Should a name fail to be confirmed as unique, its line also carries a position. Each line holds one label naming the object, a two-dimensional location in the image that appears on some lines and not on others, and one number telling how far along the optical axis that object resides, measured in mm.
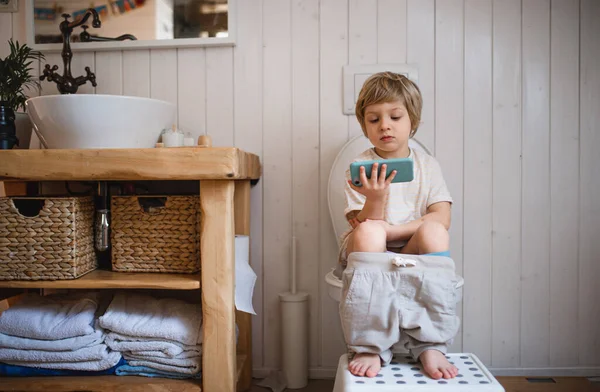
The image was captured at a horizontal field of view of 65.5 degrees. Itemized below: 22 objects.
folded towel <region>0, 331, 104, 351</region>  1322
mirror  1672
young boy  1048
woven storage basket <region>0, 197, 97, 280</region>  1315
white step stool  959
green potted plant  1455
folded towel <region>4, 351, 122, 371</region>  1328
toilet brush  1611
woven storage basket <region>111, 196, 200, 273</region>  1381
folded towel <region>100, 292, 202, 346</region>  1318
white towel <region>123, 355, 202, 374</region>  1313
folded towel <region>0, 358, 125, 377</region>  1356
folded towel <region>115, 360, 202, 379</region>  1339
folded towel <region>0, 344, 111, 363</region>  1320
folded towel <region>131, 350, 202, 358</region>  1320
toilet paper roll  1383
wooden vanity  1215
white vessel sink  1286
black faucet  1555
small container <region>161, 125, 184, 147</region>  1489
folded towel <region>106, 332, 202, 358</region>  1312
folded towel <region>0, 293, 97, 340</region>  1330
